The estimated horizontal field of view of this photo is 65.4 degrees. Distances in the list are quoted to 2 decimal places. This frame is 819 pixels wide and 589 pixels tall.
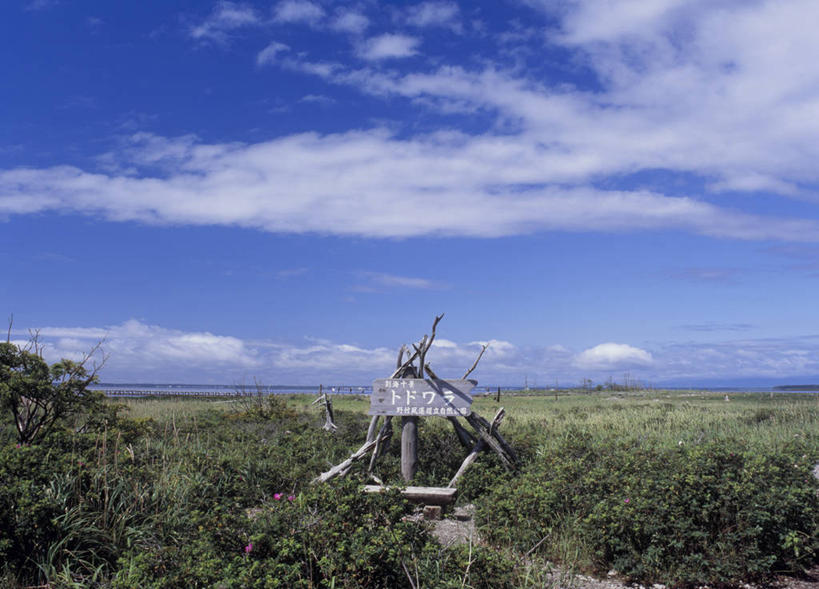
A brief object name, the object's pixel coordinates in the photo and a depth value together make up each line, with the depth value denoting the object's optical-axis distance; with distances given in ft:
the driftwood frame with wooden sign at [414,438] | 30.76
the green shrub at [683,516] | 18.33
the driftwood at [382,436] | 31.22
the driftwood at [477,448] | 30.18
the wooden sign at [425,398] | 30.71
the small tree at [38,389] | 30.78
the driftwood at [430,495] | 25.58
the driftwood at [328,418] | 44.29
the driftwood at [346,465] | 29.42
